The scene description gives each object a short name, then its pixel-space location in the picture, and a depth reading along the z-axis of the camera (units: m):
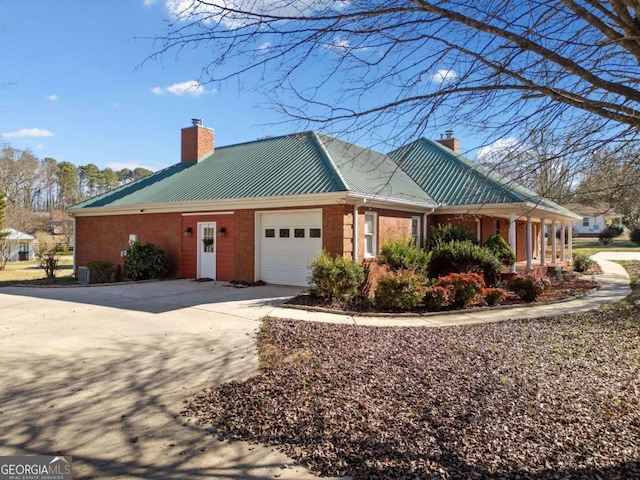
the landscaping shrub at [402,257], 11.26
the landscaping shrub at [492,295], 10.45
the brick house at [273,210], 12.68
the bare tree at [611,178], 4.53
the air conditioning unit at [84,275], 16.81
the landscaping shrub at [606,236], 42.91
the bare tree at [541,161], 4.38
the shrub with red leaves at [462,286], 10.09
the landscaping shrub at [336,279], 10.12
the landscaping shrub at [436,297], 9.84
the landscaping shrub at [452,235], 14.15
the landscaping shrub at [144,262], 15.34
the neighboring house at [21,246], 39.80
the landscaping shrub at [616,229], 44.44
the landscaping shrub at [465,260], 12.70
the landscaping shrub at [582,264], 19.84
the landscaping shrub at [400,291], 9.69
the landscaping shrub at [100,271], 16.75
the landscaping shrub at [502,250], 13.45
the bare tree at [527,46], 3.38
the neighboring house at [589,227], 59.04
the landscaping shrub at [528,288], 11.20
